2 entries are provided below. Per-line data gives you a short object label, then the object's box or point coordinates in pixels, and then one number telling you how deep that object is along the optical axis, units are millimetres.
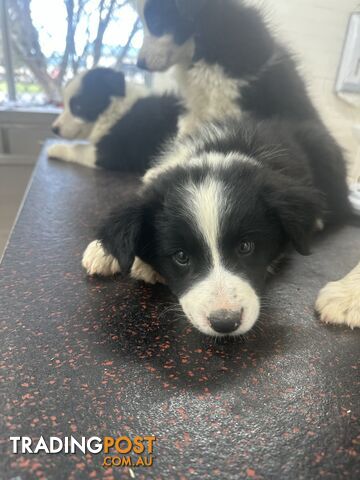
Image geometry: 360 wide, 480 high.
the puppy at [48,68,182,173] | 589
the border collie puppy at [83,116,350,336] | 243
